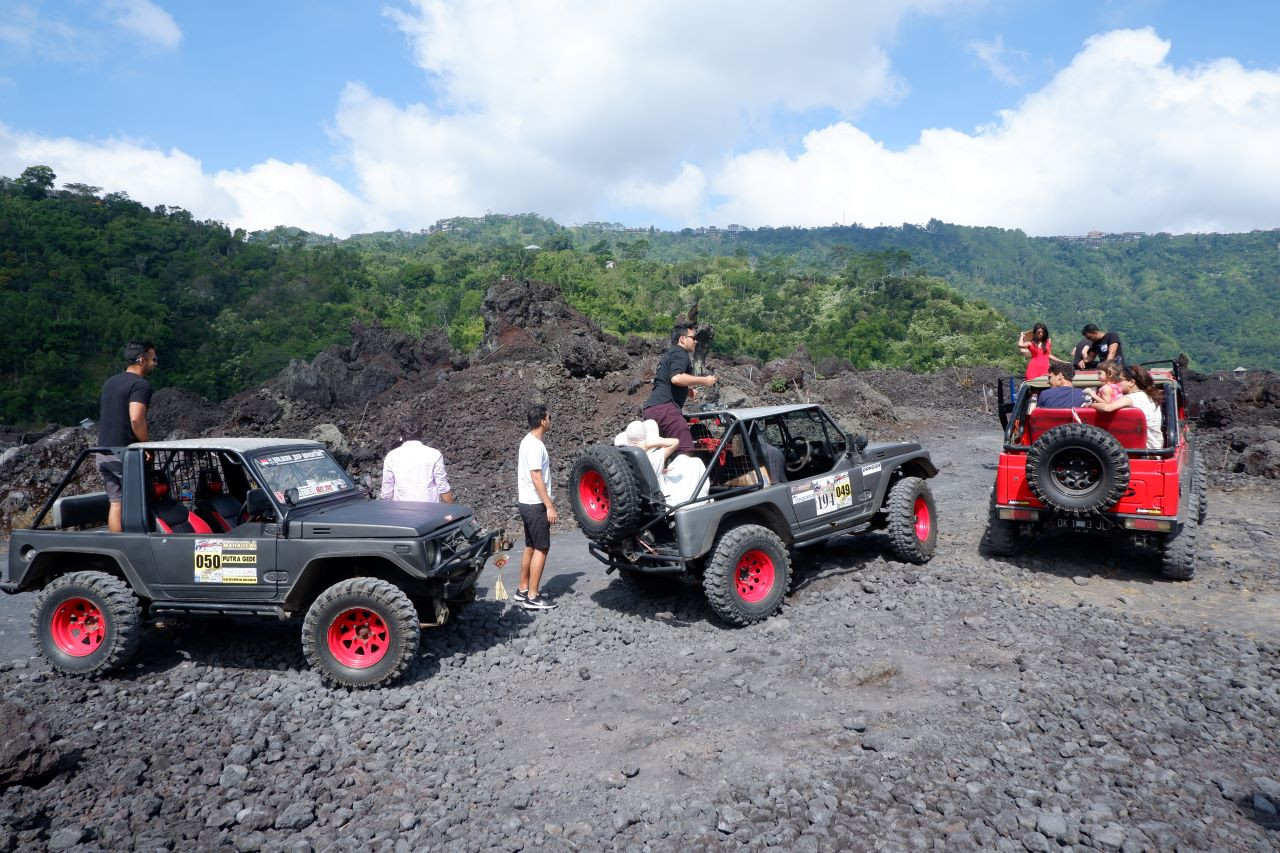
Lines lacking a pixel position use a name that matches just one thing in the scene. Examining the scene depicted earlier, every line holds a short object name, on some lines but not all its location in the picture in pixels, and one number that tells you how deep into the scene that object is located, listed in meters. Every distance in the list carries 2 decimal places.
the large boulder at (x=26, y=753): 3.94
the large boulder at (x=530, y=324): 23.27
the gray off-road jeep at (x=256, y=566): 5.35
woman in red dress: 10.09
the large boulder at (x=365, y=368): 22.20
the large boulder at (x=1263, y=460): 12.20
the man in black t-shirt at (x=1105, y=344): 9.10
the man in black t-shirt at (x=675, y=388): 6.80
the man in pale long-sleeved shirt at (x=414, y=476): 6.97
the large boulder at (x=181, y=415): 20.61
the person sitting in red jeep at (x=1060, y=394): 7.25
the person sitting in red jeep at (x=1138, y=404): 6.86
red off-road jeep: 6.52
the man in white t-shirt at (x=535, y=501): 6.85
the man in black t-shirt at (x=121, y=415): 6.12
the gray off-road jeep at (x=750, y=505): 6.08
